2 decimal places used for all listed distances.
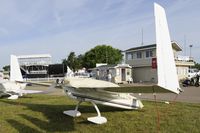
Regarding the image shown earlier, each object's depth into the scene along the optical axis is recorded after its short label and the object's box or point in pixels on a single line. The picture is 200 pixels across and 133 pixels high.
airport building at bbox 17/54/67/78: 54.63
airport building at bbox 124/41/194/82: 30.06
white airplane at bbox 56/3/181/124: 4.24
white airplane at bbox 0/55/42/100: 12.23
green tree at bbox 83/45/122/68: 57.56
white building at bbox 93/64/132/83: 29.37
